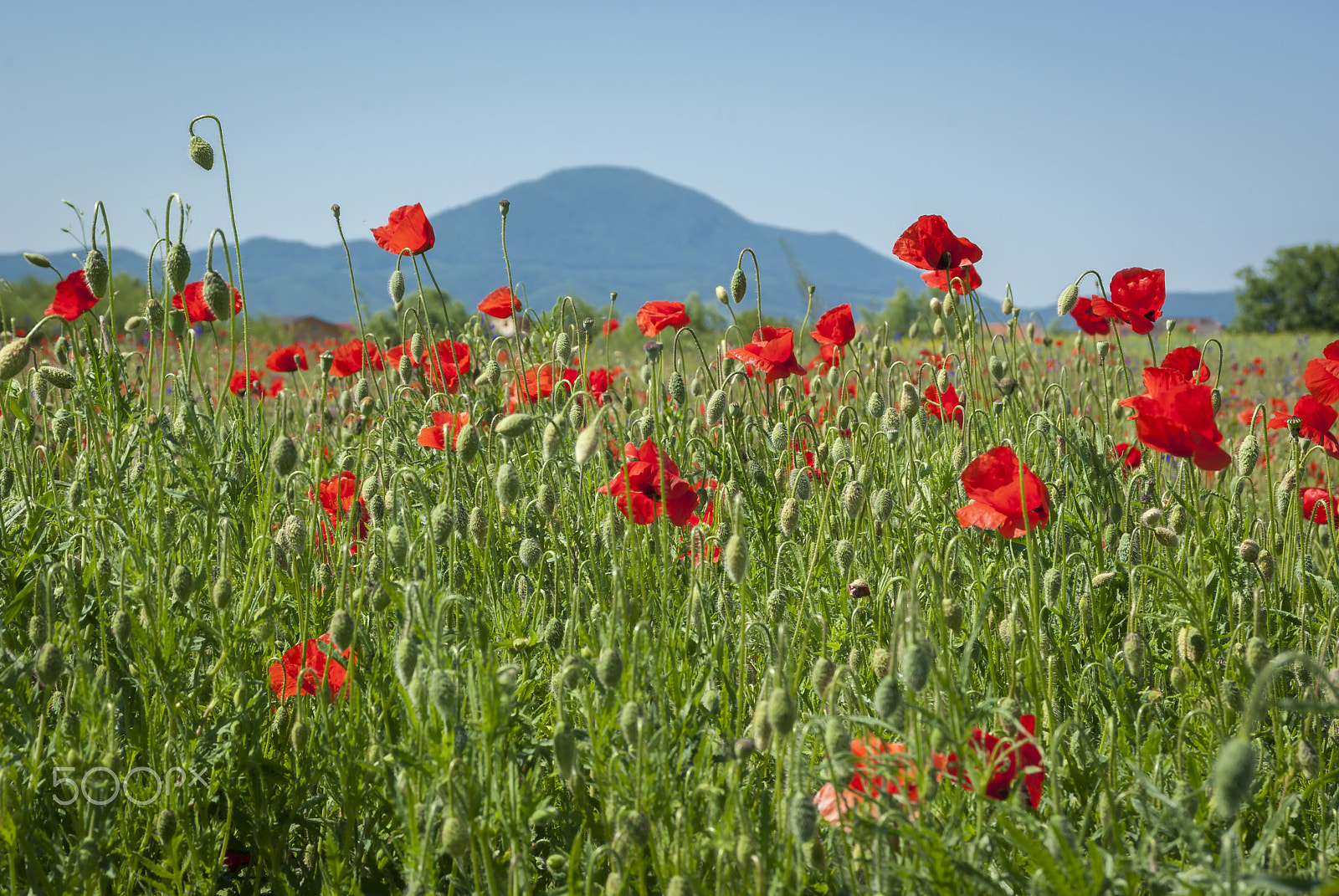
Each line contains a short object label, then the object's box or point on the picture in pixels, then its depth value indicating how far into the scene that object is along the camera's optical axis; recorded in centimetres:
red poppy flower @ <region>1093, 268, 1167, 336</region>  241
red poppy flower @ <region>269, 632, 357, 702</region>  168
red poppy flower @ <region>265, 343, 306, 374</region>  352
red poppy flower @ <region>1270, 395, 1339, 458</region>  214
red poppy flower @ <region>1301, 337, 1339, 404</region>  220
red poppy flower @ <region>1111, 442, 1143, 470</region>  251
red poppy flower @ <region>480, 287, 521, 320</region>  312
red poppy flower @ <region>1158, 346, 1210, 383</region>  218
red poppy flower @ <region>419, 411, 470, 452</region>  242
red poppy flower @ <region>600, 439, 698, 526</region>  186
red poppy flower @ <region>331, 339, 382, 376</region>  346
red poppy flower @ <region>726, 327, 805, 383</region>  240
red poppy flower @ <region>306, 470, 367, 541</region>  231
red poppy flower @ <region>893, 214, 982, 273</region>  248
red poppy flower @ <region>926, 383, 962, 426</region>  279
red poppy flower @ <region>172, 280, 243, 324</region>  270
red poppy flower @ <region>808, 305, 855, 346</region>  277
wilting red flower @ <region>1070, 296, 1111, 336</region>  274
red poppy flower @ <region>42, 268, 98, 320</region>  212
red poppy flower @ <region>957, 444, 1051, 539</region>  172
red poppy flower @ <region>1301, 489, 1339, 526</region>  225
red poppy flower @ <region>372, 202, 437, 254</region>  262
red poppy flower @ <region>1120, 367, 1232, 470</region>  166
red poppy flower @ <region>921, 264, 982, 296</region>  256
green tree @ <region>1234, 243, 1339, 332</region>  3712
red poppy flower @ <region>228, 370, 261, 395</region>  294
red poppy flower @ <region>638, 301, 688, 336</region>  276
